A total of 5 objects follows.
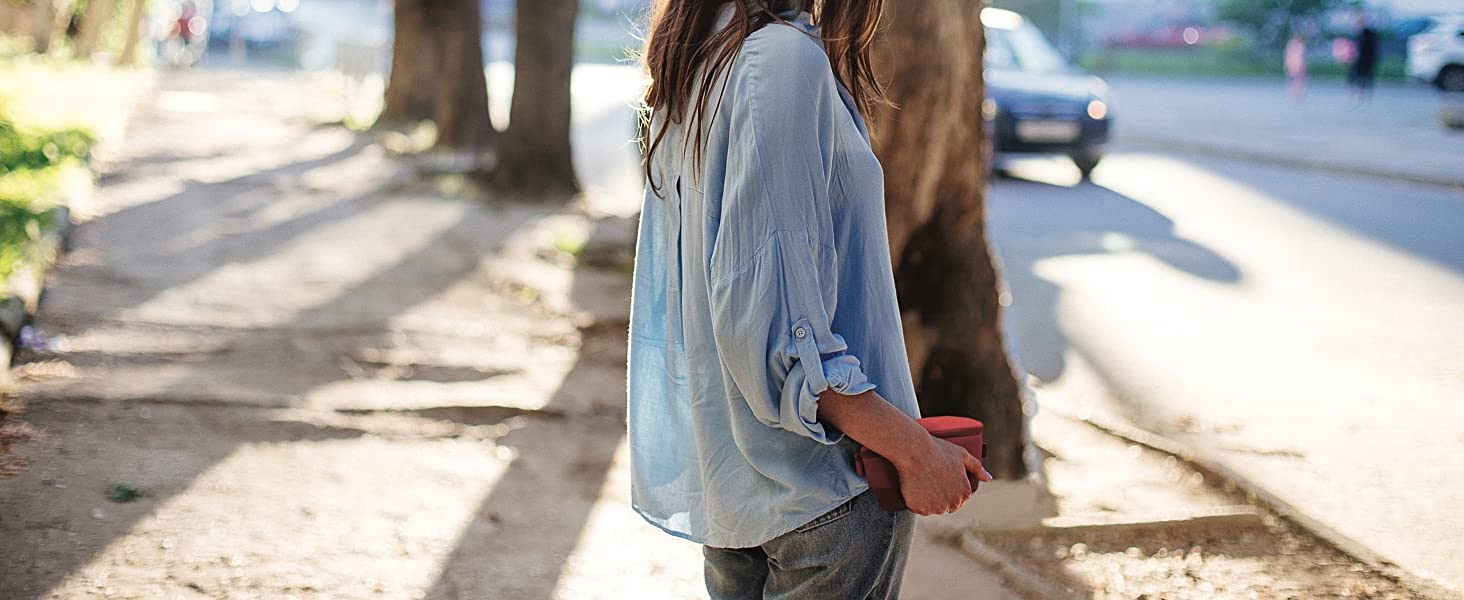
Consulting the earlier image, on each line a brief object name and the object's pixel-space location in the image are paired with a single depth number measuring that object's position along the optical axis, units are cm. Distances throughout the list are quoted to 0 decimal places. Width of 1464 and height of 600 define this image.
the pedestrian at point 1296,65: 2469
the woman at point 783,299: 184
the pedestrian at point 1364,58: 2308
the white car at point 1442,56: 2248
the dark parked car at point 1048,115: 1430
